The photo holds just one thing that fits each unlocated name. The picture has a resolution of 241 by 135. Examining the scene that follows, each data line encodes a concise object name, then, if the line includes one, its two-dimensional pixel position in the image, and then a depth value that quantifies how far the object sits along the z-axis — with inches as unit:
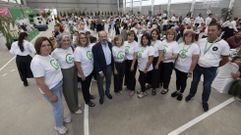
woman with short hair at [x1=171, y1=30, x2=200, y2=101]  112.7
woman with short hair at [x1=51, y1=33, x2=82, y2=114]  91.5
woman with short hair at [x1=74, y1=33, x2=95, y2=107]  102.8
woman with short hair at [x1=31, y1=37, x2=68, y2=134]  75.4
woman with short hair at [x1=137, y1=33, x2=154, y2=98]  121.4
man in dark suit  111.0
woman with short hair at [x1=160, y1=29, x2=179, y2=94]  122.1
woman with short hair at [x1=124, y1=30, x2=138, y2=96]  127.5
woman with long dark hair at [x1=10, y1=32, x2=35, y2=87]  151.6
